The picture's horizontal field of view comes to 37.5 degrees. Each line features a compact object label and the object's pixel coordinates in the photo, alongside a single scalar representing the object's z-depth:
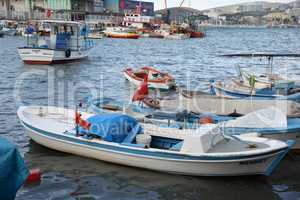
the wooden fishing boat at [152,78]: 25.19
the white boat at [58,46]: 36.84
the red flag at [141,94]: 16.52
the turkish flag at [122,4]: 157.62
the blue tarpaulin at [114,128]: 12.59
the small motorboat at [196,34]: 97.01
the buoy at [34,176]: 11.68
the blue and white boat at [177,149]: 11.27
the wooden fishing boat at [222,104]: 15.13
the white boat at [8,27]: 94.88
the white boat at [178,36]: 90.12
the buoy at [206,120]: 13.50
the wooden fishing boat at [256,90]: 19.81
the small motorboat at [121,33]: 93.08
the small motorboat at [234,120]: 12.77
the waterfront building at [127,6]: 154.00
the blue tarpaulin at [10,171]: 6.97
